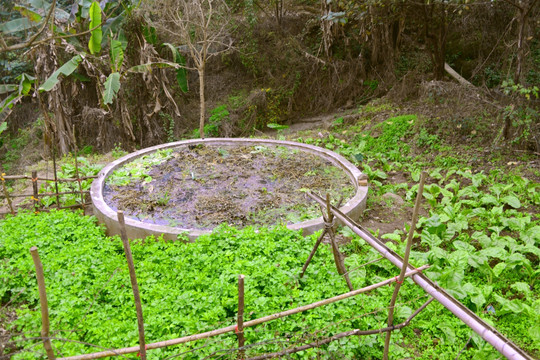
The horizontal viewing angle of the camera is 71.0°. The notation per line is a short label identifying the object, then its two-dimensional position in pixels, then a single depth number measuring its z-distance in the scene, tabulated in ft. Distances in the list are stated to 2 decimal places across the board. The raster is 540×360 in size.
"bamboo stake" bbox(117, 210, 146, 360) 7.54
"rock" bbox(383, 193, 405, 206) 20.80
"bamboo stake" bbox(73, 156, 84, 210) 20.65
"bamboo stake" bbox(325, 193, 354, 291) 11.95
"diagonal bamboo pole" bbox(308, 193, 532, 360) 7.22
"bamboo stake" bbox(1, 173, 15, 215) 18.32
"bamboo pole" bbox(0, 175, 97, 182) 19.15
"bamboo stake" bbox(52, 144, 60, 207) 20.42
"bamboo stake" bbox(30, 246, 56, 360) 6.63
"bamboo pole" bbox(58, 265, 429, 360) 8.41
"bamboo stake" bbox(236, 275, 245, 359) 9.10
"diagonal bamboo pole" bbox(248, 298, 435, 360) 9.59
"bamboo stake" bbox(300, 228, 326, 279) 12.51
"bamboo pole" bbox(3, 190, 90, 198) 19.86
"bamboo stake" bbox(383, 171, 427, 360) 8.16
